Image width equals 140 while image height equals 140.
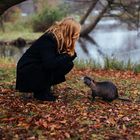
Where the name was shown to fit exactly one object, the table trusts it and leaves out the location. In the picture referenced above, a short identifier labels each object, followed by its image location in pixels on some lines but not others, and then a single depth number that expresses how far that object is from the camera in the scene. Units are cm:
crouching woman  654
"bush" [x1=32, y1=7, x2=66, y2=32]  3319
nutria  712
